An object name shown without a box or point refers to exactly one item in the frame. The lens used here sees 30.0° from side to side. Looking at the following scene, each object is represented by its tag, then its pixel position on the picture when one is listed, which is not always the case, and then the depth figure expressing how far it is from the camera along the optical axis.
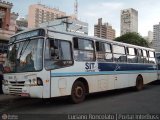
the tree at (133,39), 60.81
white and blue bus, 10.34
